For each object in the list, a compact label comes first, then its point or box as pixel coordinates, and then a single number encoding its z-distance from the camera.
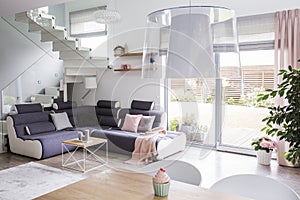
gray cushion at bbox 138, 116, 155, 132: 4.93
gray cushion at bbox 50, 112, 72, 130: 5.78
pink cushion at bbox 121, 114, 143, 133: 5.04
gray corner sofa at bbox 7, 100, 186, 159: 4.64
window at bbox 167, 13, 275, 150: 4.68
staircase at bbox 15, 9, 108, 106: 6.00
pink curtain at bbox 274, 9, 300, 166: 4.31
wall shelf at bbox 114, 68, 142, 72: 5.84
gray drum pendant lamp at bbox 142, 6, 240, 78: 1.39
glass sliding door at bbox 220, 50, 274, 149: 4.98
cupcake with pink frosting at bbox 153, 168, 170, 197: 1.56
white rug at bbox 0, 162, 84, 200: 3.39
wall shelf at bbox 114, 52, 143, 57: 5.84
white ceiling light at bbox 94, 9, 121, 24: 5.23
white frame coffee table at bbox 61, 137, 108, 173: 4.34
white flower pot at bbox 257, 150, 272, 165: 4.46
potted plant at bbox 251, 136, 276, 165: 4.46
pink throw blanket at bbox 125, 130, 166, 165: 3.73
